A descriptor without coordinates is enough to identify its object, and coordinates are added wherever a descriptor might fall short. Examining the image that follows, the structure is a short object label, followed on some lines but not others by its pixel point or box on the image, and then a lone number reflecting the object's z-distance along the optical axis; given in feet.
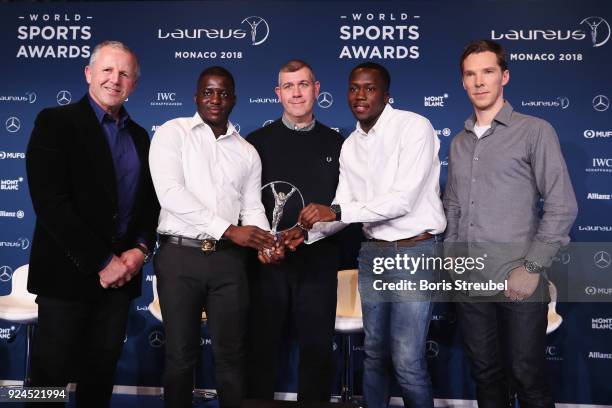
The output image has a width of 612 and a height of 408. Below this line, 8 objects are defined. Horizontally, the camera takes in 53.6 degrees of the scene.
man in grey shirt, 8.83
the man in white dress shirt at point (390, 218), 9.26
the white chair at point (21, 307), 12.06
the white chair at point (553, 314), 11.73
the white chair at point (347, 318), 11.83
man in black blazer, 8.21
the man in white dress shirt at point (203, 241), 9.09
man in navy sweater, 10.19
